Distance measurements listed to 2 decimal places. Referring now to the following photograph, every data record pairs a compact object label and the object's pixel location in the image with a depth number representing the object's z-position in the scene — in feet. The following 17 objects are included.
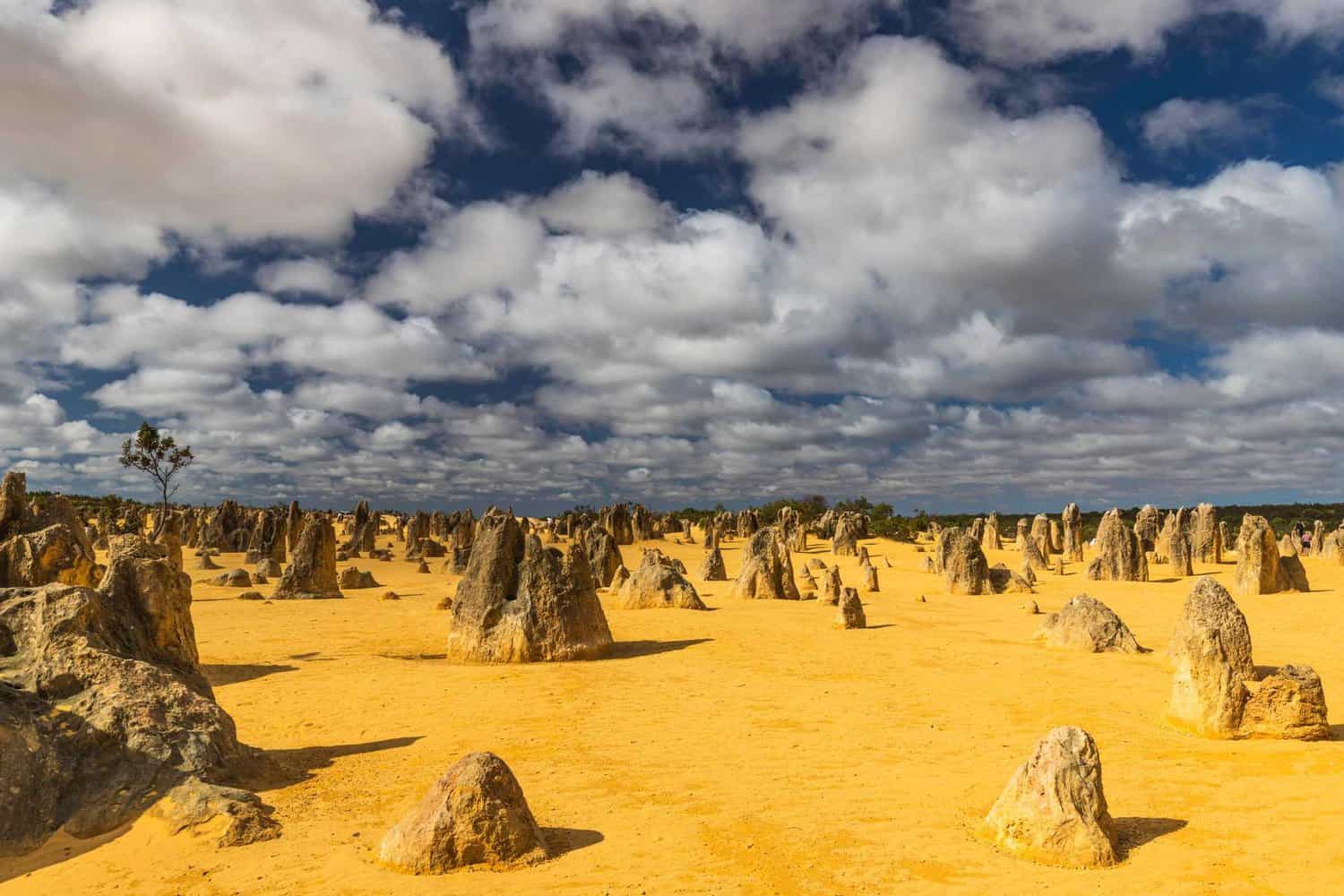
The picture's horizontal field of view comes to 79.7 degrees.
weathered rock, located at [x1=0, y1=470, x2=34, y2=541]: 61.21
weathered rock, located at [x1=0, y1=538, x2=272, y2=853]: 22.29
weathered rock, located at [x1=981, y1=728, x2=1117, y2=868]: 21.13
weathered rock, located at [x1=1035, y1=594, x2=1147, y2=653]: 54.70
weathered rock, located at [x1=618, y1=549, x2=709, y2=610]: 77.20
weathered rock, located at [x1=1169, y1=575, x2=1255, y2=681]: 34.47
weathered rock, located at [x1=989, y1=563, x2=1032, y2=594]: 101.24
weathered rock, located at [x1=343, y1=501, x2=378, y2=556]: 171.63
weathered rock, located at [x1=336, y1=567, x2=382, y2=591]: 107.86
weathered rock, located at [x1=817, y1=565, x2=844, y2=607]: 82.38
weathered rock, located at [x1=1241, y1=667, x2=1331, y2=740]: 32.42
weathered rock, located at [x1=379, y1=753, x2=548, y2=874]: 20.49
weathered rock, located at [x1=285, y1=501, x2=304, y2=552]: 151.22
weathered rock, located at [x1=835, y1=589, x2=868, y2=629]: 66.18
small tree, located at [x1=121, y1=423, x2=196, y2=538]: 175.52
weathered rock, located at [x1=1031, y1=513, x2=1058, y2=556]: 171.12
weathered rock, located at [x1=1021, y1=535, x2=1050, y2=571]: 126.61
